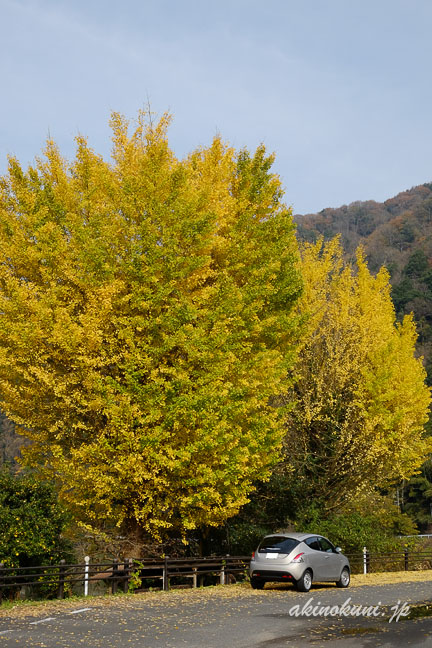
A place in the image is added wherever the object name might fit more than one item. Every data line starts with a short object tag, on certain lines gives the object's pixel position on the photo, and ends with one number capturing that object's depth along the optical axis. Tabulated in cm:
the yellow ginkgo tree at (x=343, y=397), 2206
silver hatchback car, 1412
